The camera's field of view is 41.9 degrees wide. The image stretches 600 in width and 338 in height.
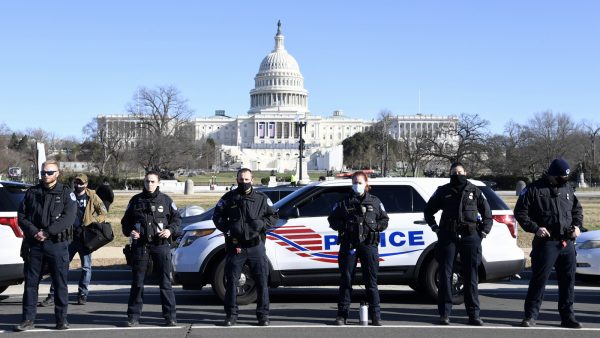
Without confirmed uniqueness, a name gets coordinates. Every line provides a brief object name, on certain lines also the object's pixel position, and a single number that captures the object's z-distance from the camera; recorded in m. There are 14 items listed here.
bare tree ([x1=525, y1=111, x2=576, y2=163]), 75.56
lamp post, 56.75
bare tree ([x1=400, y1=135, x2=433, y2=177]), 73.88
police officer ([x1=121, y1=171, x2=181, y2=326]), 8.47
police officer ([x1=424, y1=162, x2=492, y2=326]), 8.66
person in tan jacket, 10.41
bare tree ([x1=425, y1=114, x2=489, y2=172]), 71.69
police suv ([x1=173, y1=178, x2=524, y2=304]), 10.03
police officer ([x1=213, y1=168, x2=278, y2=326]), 8.45
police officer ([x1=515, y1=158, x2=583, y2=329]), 8.39
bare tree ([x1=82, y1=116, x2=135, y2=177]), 75.31
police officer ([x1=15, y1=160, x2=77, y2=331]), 8.25
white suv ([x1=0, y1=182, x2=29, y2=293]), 9.41
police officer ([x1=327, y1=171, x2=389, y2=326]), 8.50
